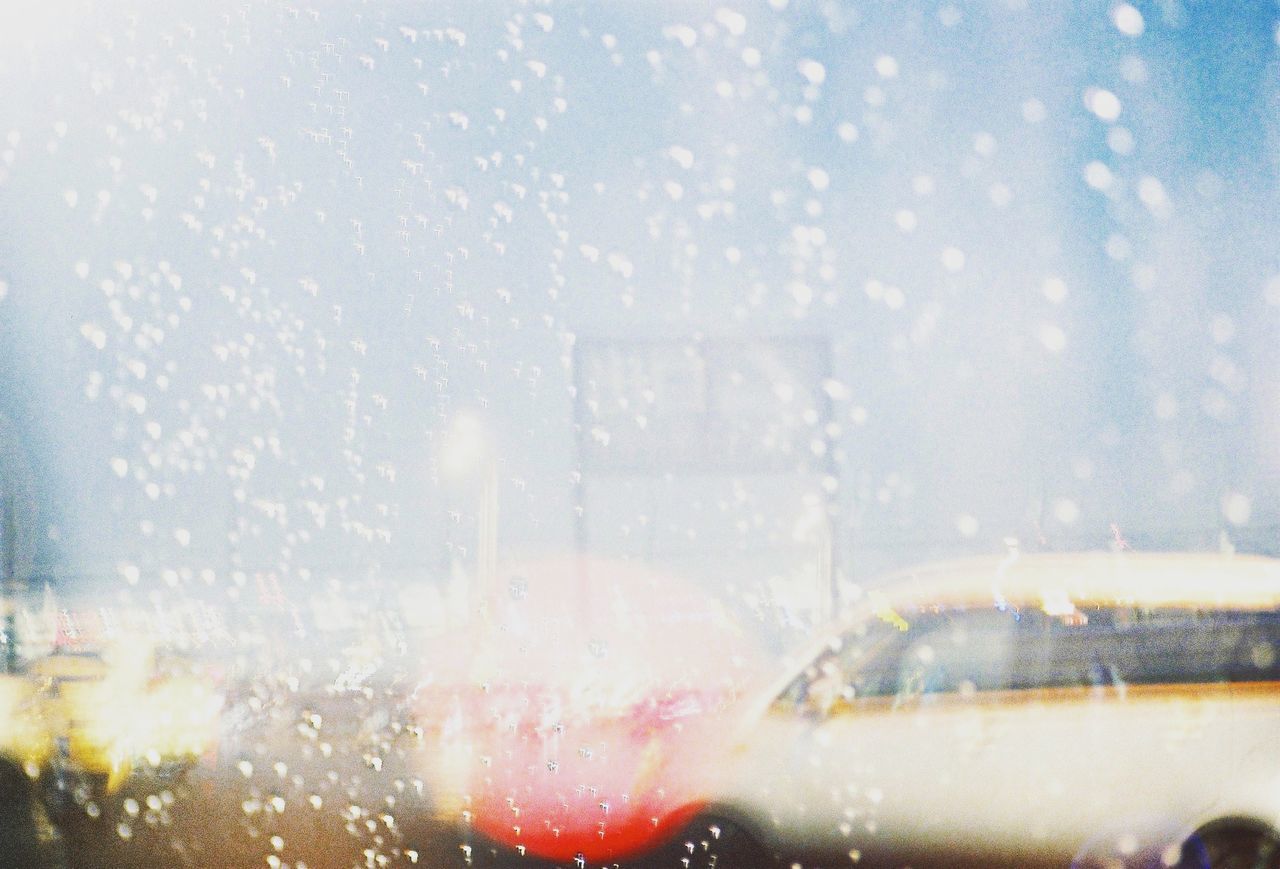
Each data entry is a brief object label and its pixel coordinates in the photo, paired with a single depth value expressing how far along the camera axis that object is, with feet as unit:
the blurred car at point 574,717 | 16.83
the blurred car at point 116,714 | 24.70
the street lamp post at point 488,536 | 29.94
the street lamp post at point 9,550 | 57.93
